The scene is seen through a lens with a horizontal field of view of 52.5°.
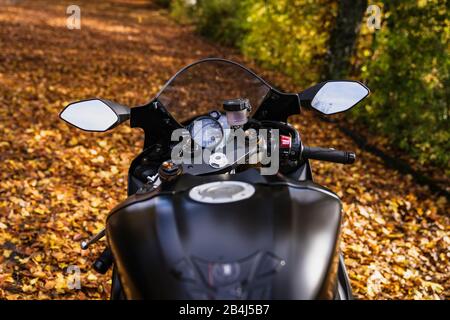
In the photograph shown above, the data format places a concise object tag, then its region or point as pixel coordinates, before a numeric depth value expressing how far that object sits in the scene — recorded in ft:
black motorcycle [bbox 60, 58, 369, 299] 4.10
